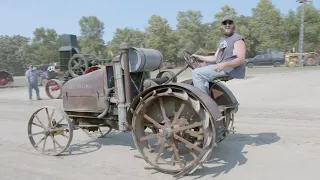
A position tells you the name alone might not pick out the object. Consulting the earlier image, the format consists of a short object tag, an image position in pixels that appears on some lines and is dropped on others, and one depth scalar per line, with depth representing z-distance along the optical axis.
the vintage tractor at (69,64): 12.20
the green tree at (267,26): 43.31
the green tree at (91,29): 69.44
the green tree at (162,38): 56.19
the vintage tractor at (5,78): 26.03
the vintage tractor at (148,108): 4.09
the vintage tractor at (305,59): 32.94
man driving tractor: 4.38
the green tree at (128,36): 68.12
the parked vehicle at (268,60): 36.00
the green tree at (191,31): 55.34
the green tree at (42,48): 65.56
